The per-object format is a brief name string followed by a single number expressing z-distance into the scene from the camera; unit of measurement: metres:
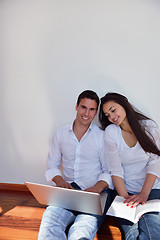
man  1.93
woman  1.78
